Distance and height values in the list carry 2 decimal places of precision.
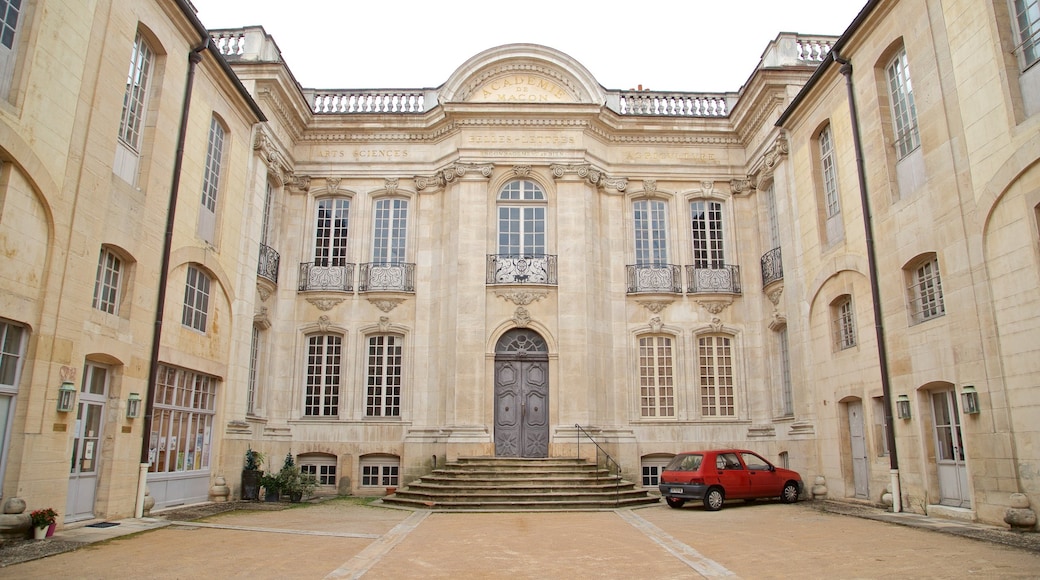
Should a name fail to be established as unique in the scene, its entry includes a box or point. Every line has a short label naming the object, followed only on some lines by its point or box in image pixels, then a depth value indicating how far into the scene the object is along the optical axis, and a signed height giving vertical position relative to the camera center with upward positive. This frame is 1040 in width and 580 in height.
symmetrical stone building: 10.08 +3.59
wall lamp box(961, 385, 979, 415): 10.49 +0.66
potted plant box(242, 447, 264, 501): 15.48 -0.72
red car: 14.03 -0.66
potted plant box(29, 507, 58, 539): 9.08 -0.93
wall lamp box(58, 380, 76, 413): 9.88 +0.66
